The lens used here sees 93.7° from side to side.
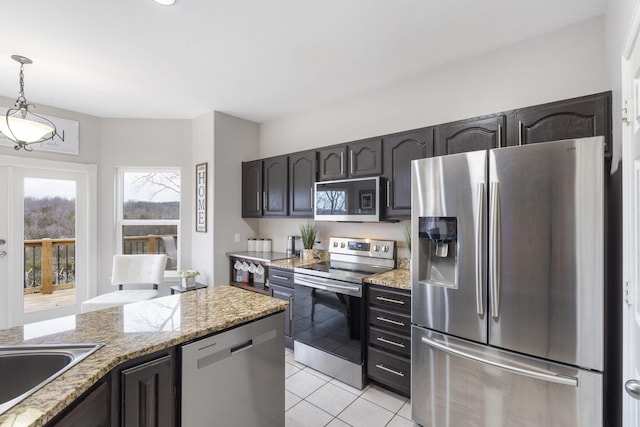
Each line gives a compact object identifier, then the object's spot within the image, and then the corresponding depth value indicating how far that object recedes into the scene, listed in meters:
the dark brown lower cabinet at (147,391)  1.11
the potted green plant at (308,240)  3.41
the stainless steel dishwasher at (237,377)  1.32
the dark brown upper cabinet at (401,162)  2.44
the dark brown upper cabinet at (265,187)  3.58
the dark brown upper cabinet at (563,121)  1.74
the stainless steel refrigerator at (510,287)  1.49
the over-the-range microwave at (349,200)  2.70
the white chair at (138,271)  3.63
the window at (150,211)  4.14
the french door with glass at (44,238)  3.39
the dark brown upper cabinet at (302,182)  3.28
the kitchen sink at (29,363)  1.10
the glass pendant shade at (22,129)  2.24
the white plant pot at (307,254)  3.39
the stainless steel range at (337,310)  2.48
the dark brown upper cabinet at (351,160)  2.76
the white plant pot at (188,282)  3.65
